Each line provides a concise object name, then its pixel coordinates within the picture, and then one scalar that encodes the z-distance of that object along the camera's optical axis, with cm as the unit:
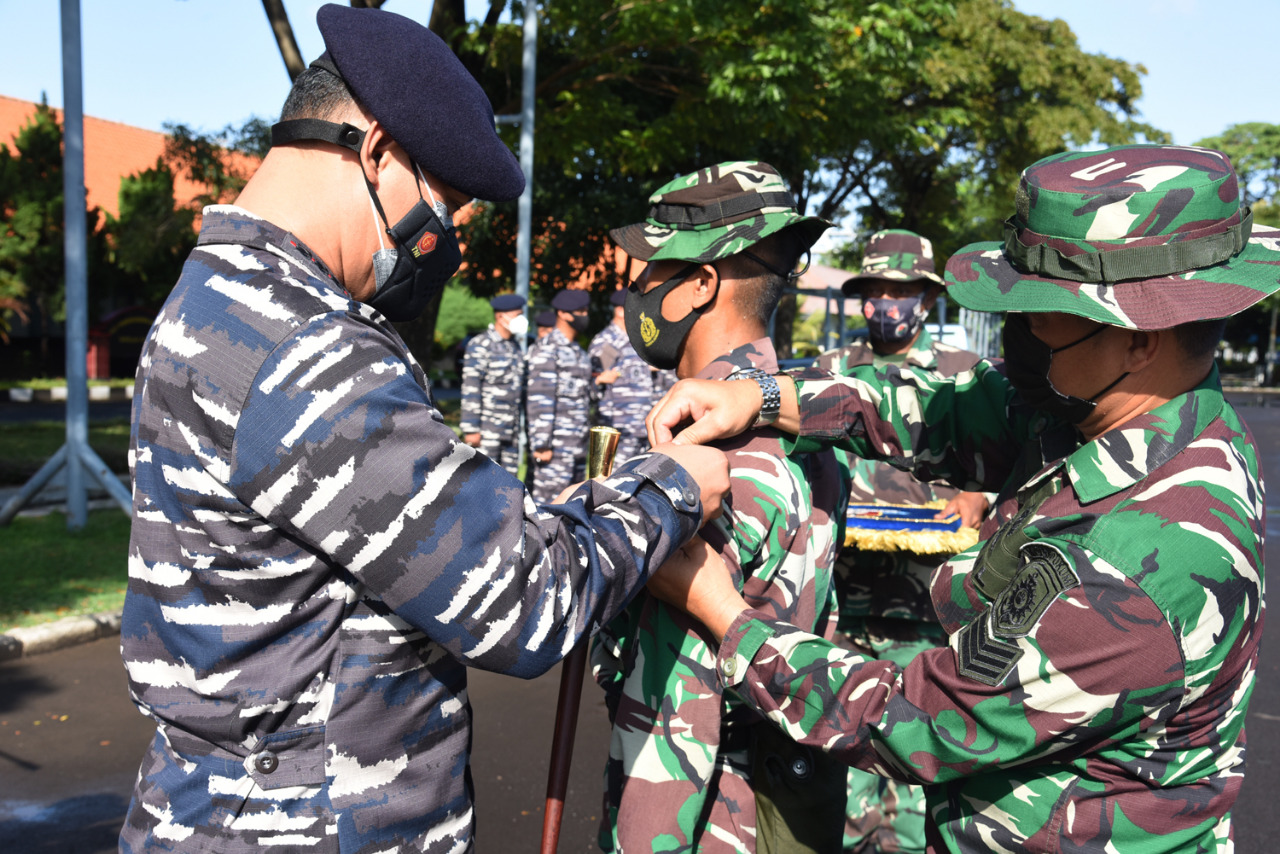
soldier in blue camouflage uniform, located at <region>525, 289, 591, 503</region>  962
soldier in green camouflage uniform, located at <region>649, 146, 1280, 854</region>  144
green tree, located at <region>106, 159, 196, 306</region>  2183
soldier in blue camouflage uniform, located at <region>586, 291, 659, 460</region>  995
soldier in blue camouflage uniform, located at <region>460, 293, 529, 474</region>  984
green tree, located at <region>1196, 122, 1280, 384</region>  5472
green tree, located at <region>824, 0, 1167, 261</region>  1881
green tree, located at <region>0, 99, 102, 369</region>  2231
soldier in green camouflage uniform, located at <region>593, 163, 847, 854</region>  184
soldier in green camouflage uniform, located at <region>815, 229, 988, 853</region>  361
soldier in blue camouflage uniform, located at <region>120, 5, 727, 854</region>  131
